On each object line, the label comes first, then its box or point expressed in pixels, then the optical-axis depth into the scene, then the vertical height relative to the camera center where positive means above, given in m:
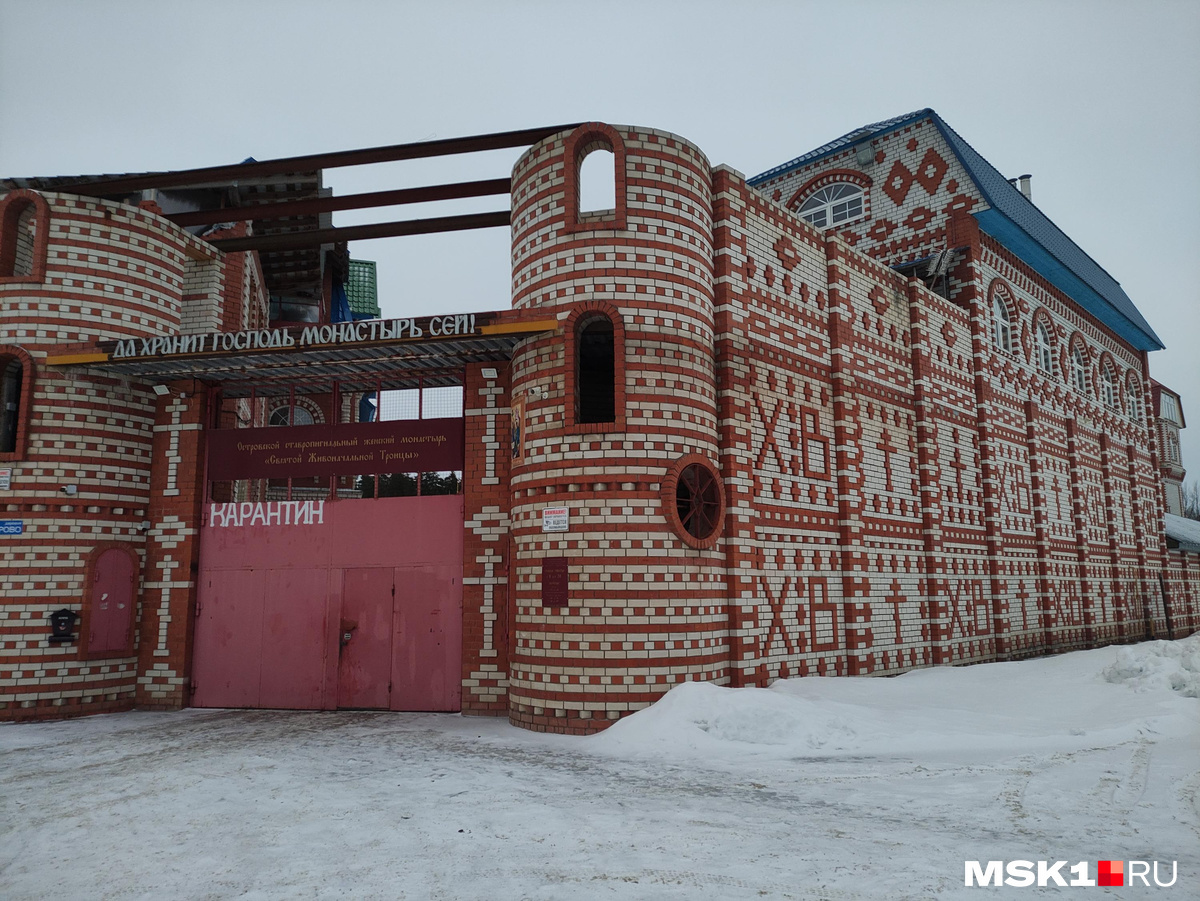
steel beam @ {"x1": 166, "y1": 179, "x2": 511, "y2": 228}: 15.09 +7.14
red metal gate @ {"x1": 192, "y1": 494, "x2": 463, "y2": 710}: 11.76 -0.52
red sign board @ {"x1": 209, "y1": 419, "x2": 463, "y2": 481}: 12.15 +1.90
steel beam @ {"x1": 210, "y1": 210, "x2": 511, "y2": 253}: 15.59 +6.82
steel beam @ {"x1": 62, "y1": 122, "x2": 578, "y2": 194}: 14.02 +7.63
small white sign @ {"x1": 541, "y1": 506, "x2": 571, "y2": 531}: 10.39 +0.67
